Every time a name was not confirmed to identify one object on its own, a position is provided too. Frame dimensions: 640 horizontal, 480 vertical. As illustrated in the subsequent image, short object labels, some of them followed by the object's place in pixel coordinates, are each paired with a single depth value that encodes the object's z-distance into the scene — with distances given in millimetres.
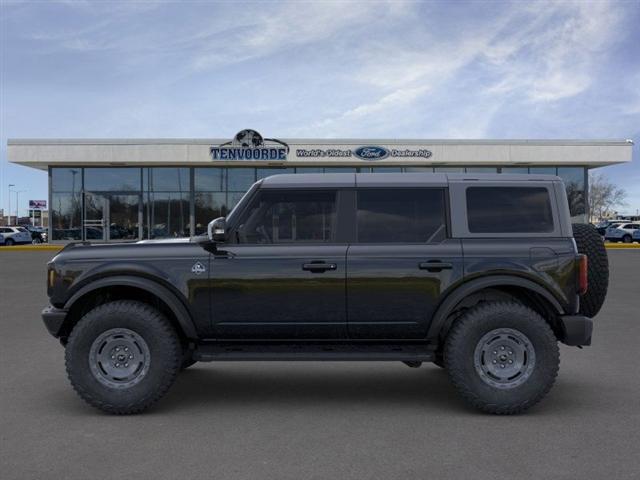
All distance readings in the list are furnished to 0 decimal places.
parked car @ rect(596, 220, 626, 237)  44731
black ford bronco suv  5188
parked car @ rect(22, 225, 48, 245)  49094
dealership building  36312
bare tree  103562
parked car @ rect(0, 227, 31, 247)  41594
